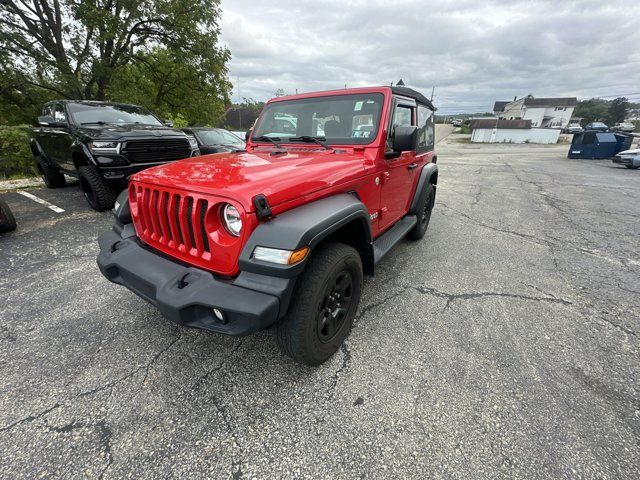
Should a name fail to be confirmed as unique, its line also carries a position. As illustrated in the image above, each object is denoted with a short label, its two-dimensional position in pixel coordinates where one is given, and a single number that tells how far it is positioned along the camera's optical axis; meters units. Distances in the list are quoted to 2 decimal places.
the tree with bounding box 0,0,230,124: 10.04
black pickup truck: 5.03
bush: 8.73
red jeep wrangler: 1.63
